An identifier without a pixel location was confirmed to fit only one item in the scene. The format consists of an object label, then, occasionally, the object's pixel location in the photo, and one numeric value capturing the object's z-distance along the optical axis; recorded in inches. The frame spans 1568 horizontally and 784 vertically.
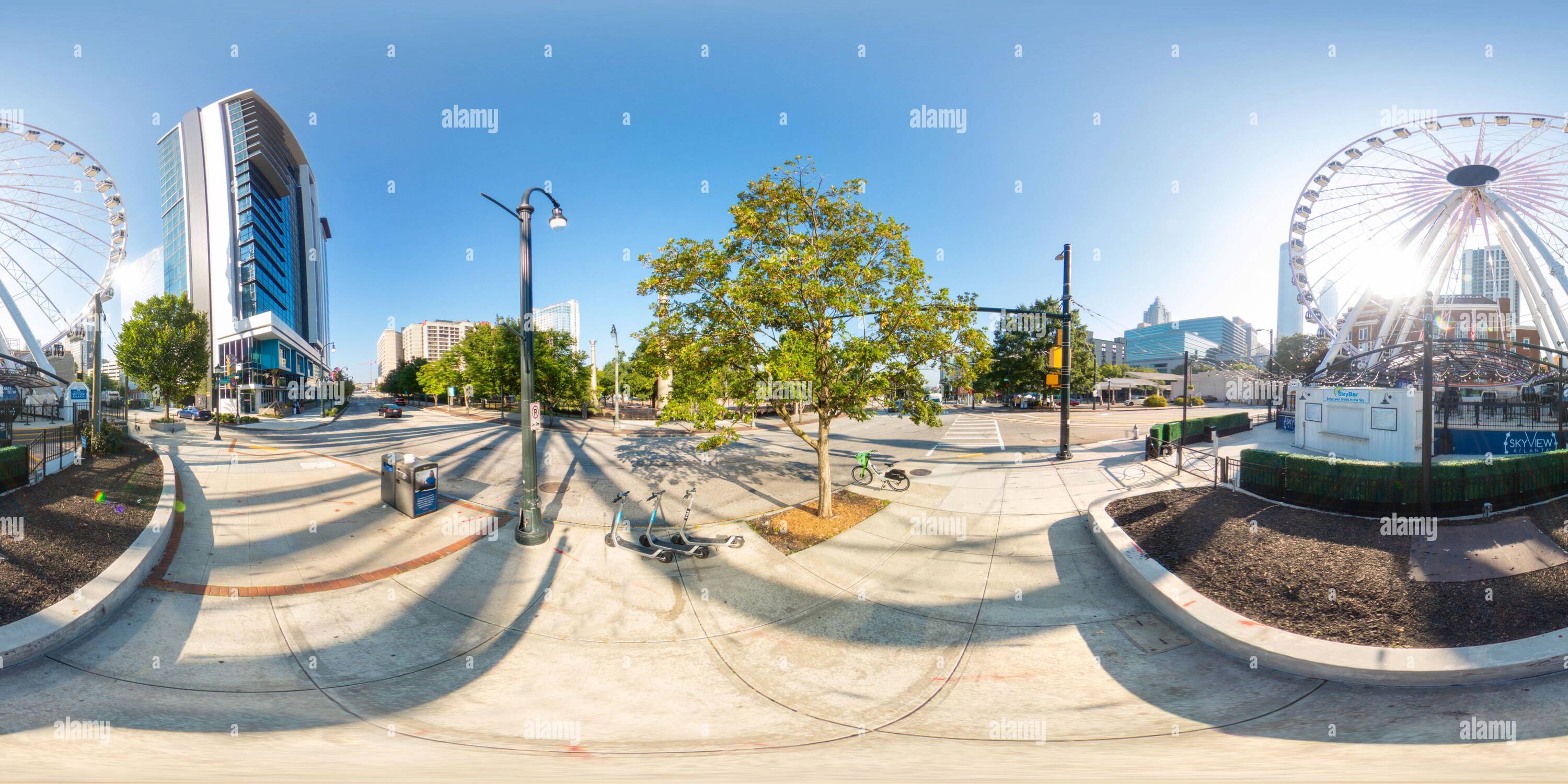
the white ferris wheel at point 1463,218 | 956.6
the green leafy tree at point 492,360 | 1309.1
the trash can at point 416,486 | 386.6
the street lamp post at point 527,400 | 347.9
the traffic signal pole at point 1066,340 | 638.5
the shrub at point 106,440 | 525.0
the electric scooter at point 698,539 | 327.6
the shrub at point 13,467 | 363.9
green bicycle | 501.0
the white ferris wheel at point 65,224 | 1006.4
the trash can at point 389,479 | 407.5
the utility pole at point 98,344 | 607.5
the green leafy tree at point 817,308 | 362.3
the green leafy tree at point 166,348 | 1195.3
